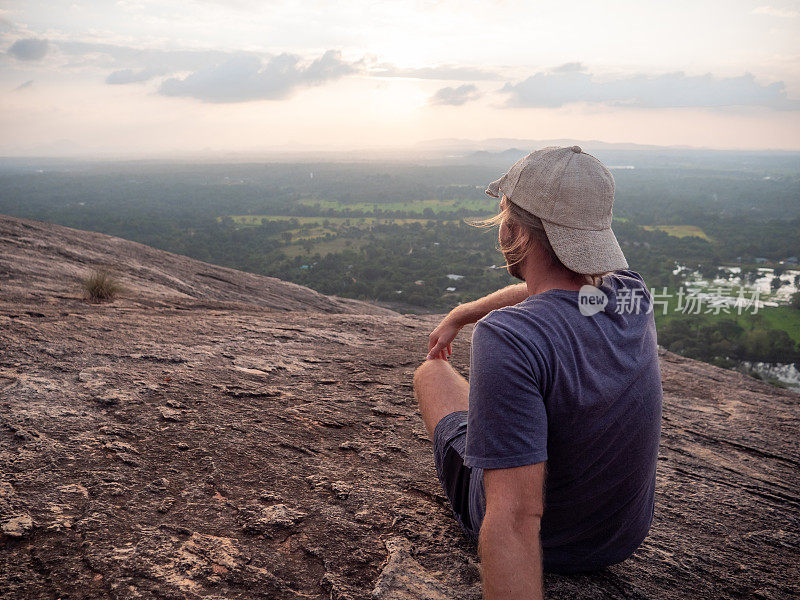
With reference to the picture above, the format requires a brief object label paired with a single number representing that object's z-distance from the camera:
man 1.34
